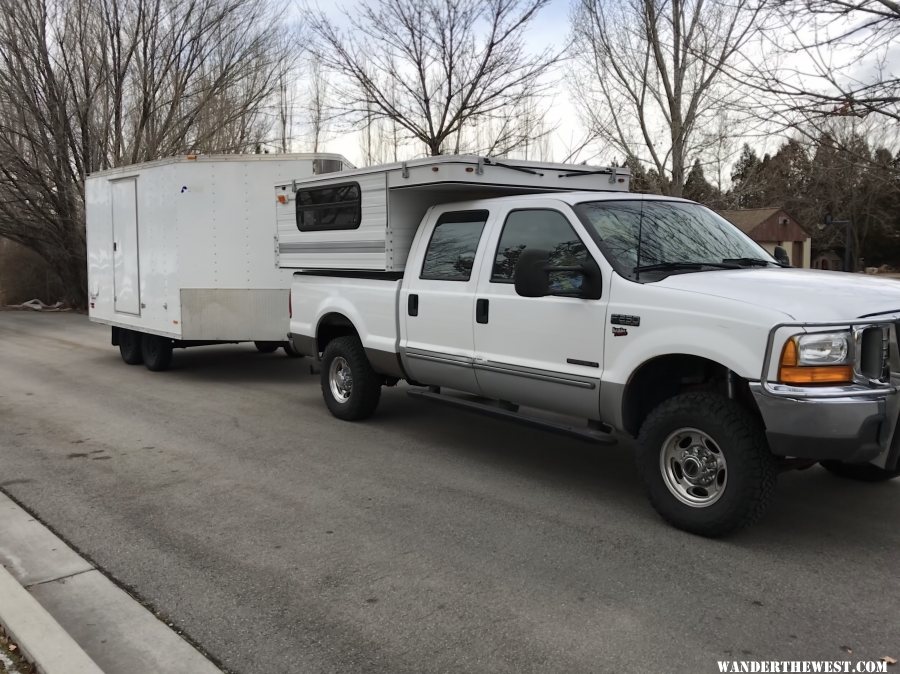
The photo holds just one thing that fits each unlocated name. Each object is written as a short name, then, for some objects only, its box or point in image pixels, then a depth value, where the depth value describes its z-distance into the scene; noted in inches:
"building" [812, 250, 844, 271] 2338.0
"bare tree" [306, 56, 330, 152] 943.7
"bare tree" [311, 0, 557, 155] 659.4
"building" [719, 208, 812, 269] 2171.5
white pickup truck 165.5
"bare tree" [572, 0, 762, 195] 647.1
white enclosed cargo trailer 403.5
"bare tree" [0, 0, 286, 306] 883.4
